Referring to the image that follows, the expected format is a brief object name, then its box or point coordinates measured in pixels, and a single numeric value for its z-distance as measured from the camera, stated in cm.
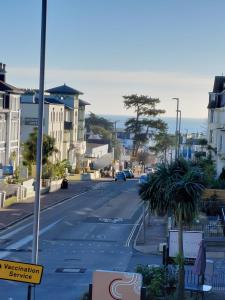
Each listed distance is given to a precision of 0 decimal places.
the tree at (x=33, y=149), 6253
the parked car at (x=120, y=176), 8625
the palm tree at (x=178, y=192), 1842
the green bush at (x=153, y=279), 1950
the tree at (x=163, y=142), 12044
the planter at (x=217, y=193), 3853
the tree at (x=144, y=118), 11600
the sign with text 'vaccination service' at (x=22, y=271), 1180
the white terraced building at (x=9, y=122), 6588
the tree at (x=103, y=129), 15838
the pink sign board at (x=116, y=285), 1695
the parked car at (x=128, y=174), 9250
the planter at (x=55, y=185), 6231
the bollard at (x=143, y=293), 1704
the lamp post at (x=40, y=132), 1523
